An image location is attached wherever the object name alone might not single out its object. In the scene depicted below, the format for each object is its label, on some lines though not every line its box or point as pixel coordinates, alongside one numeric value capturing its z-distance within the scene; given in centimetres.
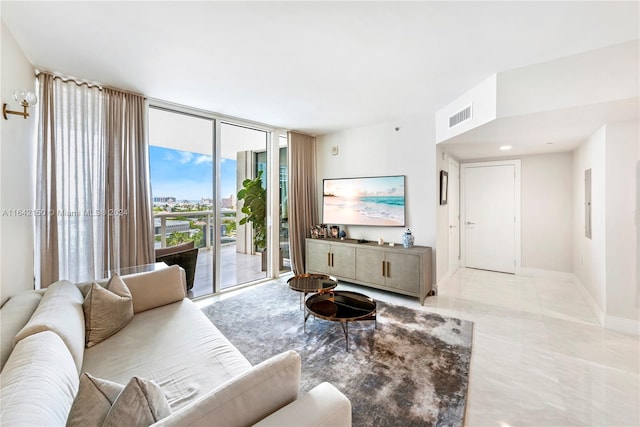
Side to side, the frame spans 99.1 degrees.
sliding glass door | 402
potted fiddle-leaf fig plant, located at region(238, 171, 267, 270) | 435
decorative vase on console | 382
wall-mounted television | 411
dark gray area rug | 173
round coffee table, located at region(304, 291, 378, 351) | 237
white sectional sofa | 83
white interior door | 486
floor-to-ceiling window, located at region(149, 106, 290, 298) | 346
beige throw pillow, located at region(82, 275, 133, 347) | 171
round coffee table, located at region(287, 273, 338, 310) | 290
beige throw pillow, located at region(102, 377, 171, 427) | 74
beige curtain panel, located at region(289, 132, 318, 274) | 466
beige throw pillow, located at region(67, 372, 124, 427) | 76
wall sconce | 179
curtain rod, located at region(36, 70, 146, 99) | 249
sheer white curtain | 246
